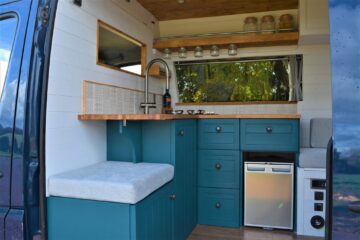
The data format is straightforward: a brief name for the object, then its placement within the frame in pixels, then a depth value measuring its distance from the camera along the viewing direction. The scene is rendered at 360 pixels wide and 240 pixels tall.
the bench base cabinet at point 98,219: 1.38
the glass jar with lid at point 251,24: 2.97
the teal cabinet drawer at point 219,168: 2.58
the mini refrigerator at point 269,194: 2.47
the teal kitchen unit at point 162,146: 1.99
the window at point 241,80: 3.07
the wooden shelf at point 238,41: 2.78
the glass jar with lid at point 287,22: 2.88
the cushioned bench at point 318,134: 2.84
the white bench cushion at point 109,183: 1.37
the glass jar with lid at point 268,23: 2.92
